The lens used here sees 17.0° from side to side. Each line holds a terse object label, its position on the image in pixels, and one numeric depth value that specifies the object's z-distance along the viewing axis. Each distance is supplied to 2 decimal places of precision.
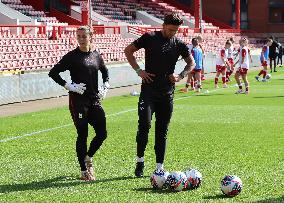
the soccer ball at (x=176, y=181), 10.79
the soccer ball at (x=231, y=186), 10.37
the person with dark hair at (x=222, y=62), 36.53
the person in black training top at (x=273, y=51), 54.51
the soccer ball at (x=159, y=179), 10.93
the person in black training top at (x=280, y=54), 64.63
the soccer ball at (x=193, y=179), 10.98
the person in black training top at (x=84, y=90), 11.80
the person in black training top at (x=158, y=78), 11.70
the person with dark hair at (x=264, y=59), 42.18
